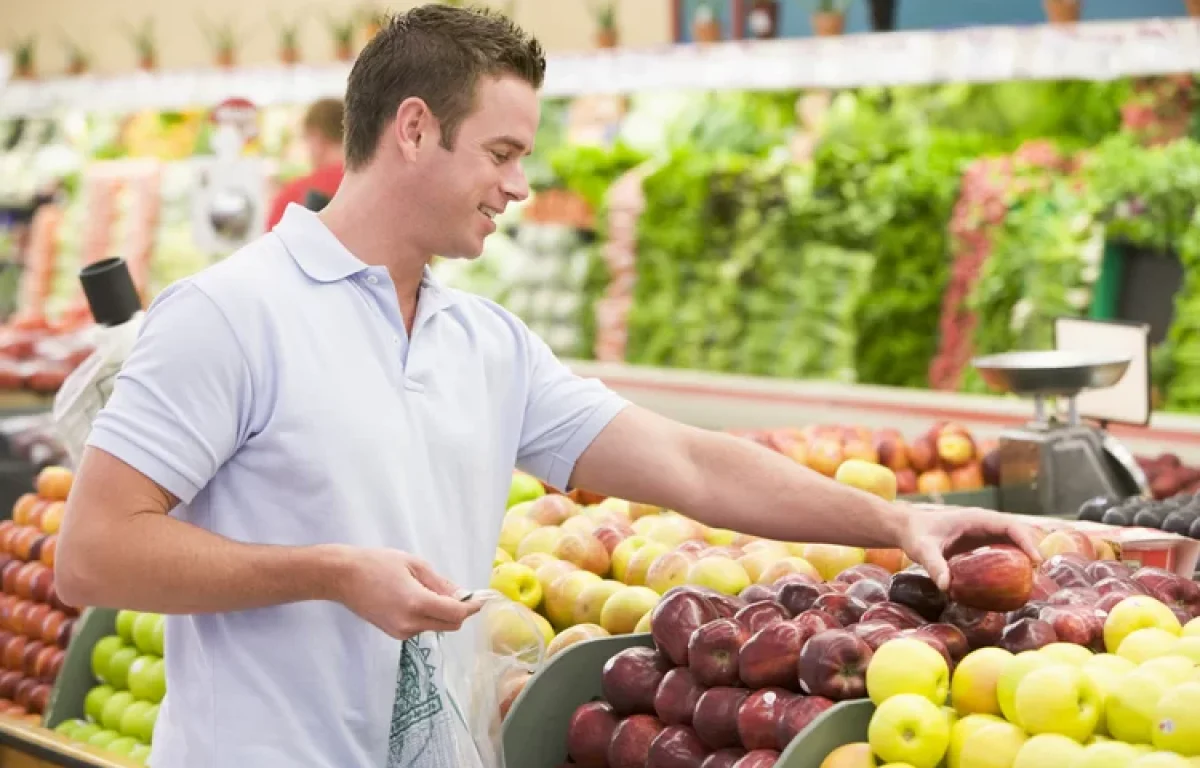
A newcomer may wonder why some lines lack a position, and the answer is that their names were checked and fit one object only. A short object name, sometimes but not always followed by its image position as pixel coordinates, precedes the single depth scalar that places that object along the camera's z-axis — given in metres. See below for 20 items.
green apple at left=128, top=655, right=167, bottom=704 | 3.38
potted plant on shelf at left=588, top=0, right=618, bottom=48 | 8.36
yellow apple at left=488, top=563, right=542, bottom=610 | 2.98
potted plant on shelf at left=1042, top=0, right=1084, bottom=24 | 5.87
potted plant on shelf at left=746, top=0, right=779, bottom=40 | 6.86
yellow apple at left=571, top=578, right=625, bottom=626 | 2.90
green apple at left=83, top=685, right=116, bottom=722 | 3.54
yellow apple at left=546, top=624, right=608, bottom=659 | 2.71
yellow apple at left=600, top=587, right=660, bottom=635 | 2.78
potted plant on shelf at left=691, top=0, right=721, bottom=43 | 7.55
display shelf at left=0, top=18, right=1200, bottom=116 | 5.13
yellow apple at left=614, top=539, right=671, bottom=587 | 3.08
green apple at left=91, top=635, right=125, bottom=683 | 3.57
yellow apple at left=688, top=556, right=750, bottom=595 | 2.83
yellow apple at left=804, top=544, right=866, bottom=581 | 3.04
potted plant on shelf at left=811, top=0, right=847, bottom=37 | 6.92
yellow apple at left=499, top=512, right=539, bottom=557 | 3.46
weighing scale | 3.84
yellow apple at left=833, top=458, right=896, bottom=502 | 3.72
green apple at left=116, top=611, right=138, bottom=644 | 3.52
